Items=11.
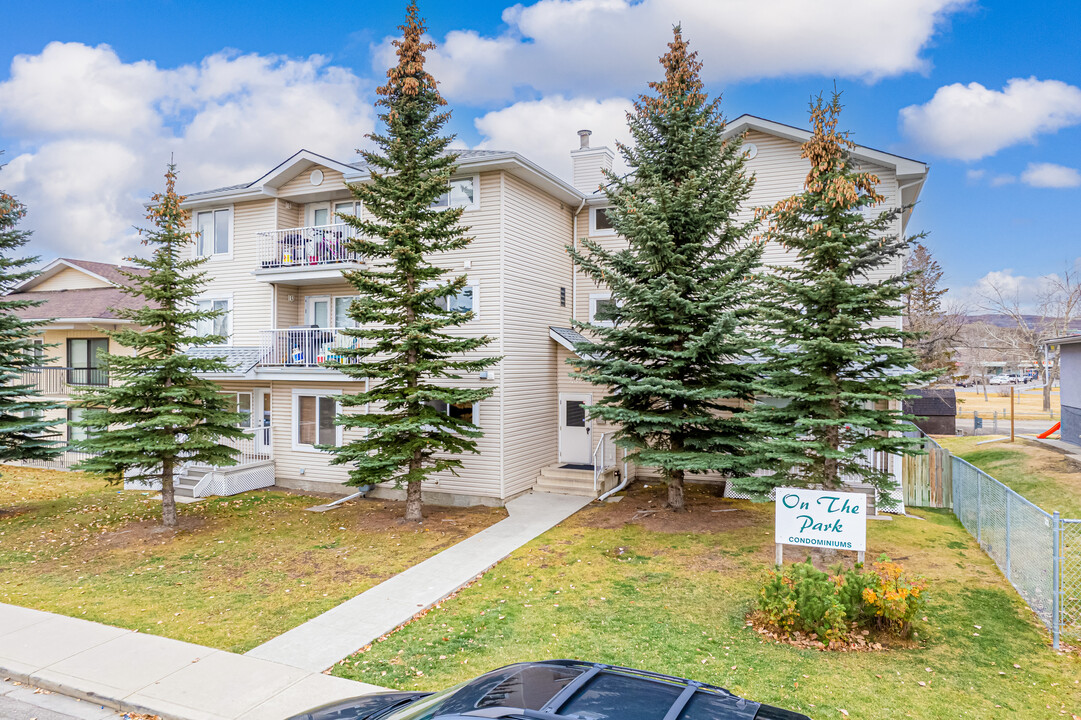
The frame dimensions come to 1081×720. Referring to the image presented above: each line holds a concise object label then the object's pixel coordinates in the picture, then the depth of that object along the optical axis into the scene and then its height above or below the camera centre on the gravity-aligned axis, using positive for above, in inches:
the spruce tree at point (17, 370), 613.0 -17.3
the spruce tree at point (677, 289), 482.0 +57.9
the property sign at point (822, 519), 320.5 -94.8
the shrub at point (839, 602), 278.7 -123.4
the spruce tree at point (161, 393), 500.7 -34.2
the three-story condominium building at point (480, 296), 603.2 +72.7
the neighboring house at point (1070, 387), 831.7 -47.0
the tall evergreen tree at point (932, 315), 1226.2 +105.3
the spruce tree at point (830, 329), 389.4 +19.4
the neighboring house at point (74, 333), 868.0 +35.8
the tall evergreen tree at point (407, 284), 493.4 +63.4
